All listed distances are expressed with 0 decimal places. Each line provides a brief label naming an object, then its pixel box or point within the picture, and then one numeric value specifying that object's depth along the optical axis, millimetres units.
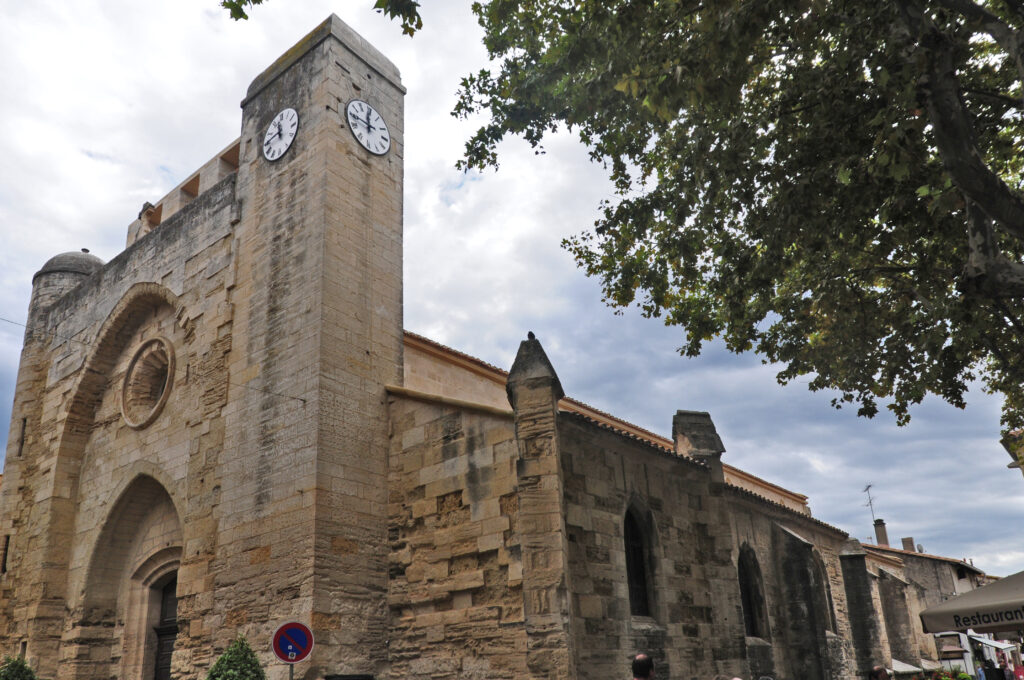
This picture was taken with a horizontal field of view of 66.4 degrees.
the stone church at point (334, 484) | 10078
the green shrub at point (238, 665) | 10047
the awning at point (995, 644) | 18902
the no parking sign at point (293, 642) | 8414
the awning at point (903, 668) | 20250
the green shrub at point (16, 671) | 14219
